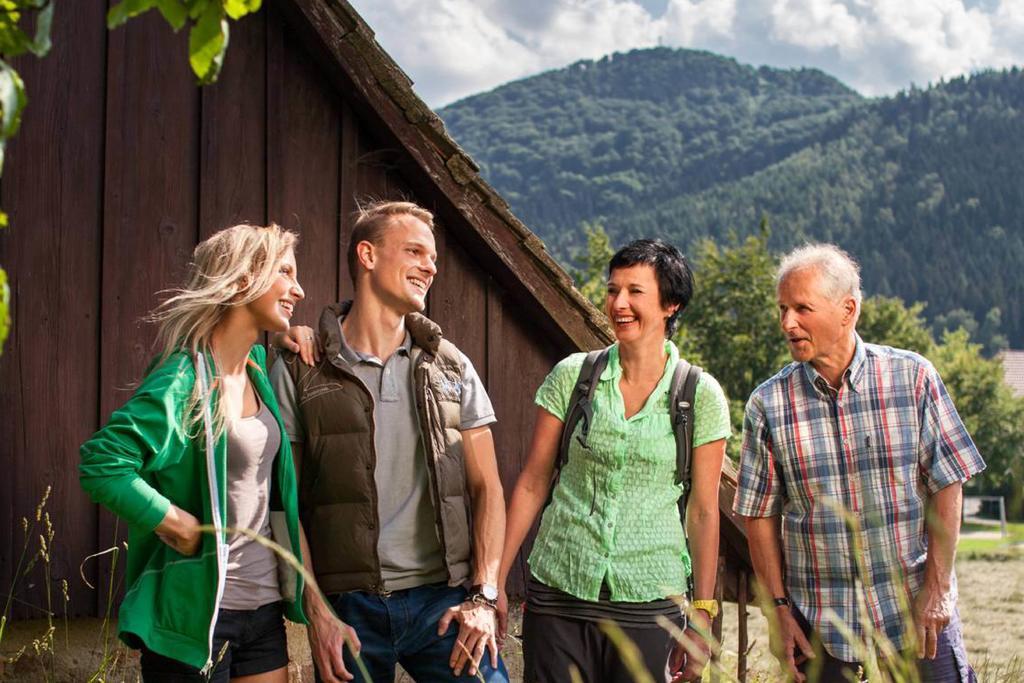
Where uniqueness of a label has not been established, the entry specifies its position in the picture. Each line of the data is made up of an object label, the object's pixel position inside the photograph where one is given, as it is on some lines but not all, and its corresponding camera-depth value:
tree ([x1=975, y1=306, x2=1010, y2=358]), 126.31
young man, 3.15
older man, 3.39
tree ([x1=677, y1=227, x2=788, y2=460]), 46.06
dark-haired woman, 3.31
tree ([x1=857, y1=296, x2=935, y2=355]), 53.59
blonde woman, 2.76
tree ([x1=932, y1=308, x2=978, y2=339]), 129.75
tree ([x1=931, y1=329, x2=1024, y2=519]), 59.34
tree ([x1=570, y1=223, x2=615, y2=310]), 40.17
